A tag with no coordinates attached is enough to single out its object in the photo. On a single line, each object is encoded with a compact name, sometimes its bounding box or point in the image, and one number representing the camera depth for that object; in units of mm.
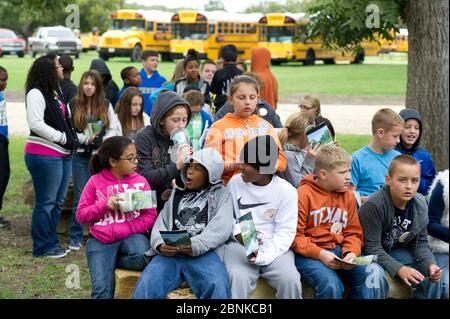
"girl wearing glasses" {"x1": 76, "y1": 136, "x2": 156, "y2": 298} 5238
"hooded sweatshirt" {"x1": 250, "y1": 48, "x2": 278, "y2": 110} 10781
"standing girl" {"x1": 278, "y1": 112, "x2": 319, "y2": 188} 6137
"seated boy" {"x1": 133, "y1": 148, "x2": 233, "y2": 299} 4883
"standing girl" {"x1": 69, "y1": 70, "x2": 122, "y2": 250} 7859
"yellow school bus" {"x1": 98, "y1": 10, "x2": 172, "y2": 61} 46500
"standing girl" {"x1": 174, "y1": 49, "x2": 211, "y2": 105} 9945
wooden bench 5062
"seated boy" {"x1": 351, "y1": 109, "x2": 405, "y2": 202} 6270
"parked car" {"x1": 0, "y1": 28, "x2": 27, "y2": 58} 51188
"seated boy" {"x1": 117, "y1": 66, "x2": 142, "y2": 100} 9773
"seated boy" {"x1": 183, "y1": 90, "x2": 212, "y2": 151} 7483
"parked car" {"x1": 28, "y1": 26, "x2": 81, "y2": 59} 49844
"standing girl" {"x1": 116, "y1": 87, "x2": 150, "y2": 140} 8156
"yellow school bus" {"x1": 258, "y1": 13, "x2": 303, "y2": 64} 43219
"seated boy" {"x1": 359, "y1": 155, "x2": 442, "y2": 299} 5258
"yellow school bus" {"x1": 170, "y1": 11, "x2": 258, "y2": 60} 43562
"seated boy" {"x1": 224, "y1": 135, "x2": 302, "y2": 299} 4969
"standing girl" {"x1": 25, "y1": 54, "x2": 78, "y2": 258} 7363
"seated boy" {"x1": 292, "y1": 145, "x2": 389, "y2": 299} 5121
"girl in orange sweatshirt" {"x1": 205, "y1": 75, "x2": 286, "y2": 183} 6051
